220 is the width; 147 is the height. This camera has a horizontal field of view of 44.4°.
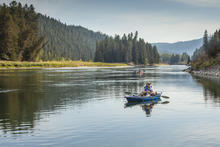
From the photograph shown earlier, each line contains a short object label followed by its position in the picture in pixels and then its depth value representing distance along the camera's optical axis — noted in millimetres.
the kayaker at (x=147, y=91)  31531
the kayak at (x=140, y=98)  29781
